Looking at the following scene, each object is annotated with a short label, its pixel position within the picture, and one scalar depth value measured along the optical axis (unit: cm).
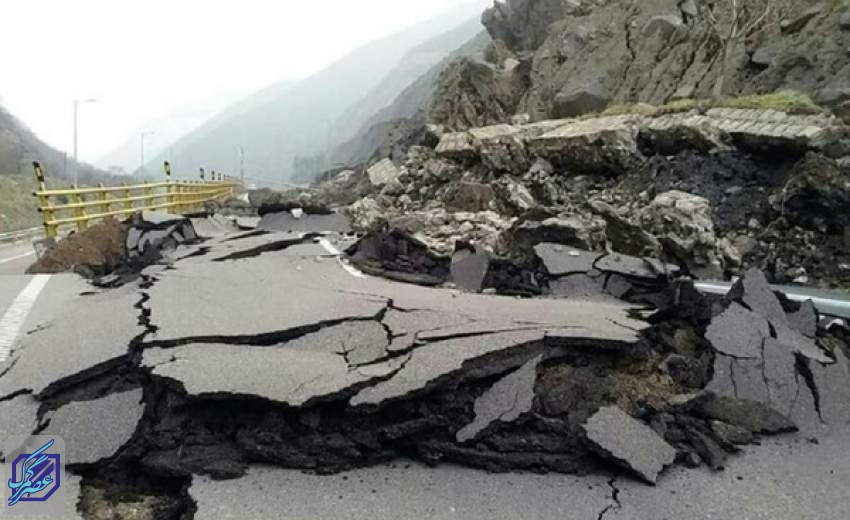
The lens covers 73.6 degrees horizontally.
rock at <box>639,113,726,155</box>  1163
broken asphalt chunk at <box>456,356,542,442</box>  353
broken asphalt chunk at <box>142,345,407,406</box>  344
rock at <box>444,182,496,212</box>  1255
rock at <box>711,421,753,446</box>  368
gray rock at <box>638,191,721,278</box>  795
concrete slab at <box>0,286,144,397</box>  409
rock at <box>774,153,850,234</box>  838
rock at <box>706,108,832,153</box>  996
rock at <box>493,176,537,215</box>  1190
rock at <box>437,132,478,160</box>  1616
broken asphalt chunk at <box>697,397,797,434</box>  385
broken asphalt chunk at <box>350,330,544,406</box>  352
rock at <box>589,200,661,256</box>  788
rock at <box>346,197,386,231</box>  1271
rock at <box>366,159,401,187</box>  1953
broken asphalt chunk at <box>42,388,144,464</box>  335
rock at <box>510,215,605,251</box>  748
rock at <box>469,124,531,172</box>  1477
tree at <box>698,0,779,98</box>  1891
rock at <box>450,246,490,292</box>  698
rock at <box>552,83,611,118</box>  2311
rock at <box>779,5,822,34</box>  1766
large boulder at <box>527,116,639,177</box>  1282
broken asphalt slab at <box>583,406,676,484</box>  333
